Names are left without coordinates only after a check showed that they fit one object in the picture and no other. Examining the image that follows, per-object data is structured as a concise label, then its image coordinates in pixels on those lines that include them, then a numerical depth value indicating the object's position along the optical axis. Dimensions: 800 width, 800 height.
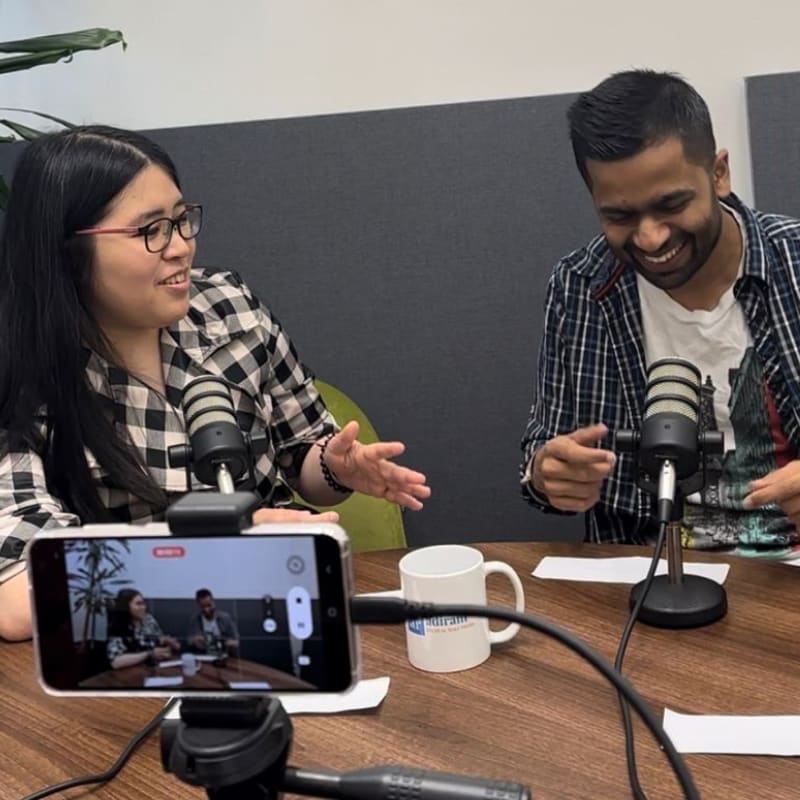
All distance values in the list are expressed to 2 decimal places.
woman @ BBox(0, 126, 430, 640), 1.23
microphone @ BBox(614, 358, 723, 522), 0.86
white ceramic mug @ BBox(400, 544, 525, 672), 0.88
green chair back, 1.66
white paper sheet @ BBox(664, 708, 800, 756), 0.73
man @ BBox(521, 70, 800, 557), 1.32
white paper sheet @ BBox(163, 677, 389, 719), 0.82
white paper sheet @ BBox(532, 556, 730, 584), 1.06
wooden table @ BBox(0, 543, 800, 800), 0.72
